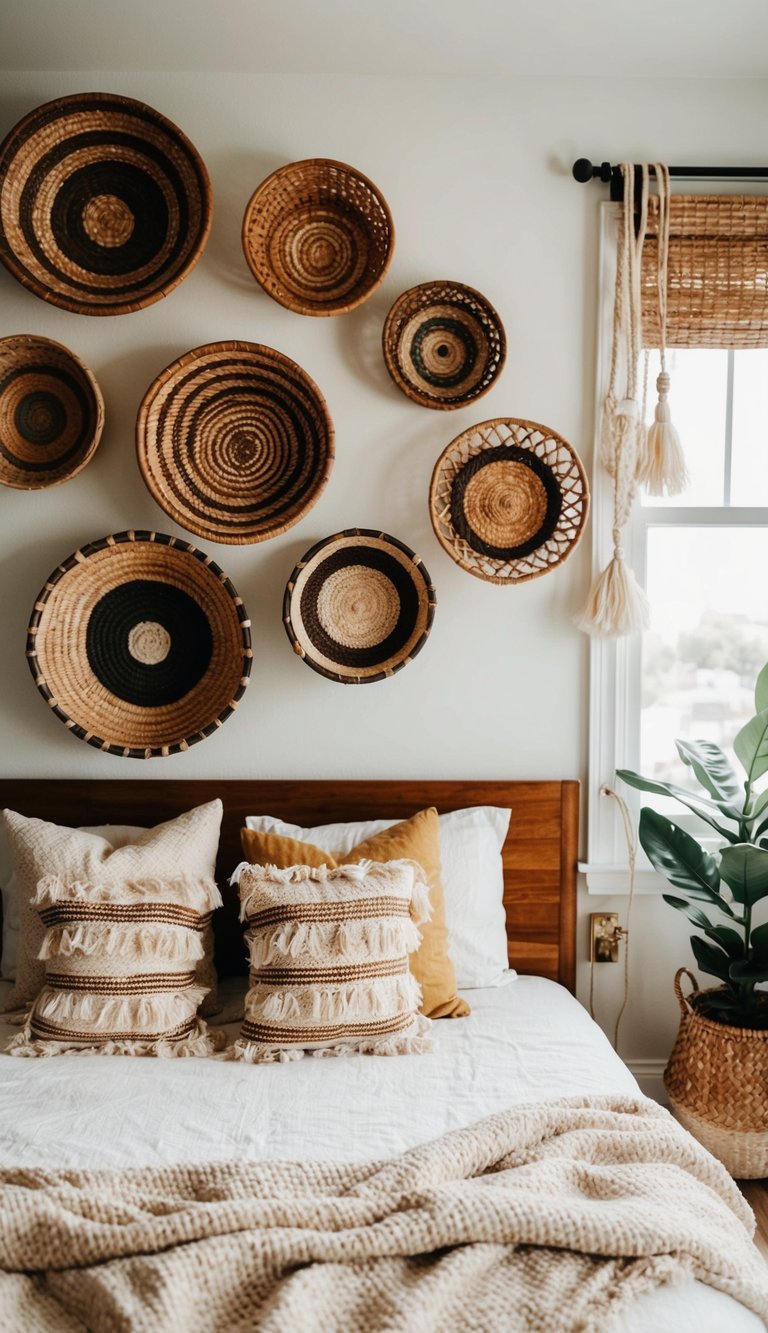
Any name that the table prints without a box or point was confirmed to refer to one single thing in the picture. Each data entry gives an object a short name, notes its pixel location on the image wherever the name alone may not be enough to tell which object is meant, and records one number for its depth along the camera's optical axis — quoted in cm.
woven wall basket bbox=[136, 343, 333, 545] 237
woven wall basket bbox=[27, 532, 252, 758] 238
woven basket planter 216
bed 154
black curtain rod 237
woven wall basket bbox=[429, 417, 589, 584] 237
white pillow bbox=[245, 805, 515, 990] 224
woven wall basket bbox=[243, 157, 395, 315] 232
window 248
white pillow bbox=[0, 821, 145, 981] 225
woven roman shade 238
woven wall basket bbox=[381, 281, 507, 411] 236
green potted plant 216
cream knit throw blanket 115
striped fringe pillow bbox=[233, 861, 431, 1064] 189
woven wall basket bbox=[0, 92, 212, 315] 230
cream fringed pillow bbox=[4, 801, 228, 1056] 193
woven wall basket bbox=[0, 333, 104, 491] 239
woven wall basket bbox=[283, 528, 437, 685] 239
